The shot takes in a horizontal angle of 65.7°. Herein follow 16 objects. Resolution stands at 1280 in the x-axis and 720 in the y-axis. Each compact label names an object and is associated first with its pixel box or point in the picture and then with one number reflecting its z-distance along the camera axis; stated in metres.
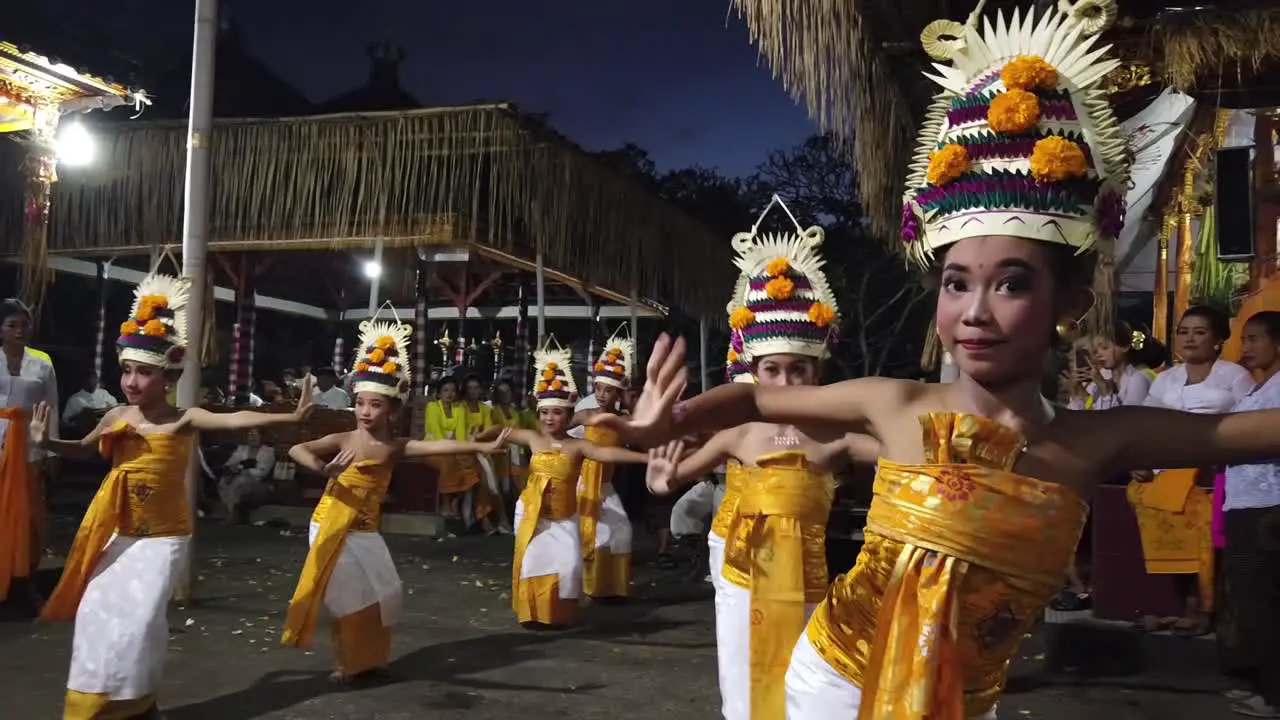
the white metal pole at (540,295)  12.50
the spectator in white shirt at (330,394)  14.48
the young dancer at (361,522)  5.72
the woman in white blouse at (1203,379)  5.64
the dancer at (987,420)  2.13
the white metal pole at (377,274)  11.14
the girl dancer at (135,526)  4.68
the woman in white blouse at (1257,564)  5.09
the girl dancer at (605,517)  9.07
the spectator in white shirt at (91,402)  14.26
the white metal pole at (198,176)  7.62
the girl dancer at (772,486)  3.95
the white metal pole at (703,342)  17.74
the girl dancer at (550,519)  7.54
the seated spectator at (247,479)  12.97
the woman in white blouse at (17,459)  7.03
